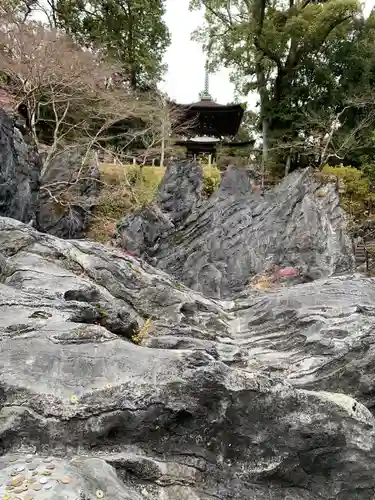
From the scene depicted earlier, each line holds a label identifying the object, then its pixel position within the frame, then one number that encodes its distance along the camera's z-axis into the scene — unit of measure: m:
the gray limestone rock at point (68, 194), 16.39
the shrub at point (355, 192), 20.03
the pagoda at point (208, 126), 27.55
